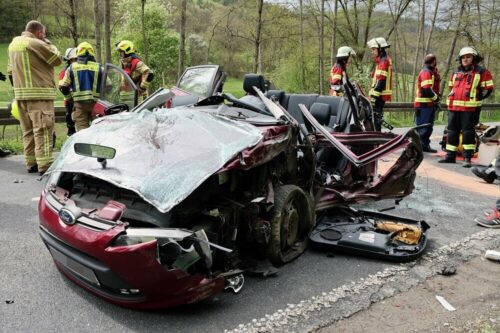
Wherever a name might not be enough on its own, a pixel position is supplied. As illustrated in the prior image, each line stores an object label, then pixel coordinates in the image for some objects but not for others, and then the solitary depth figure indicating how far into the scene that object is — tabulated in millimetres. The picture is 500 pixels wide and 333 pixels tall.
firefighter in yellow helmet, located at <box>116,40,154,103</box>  7078
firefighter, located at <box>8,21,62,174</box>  6000
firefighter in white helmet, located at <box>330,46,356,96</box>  8250
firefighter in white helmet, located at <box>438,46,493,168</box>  7648
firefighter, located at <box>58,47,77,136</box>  7298
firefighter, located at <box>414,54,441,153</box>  8586
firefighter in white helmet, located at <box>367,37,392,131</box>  8234
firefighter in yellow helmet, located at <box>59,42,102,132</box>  6578
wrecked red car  2383
